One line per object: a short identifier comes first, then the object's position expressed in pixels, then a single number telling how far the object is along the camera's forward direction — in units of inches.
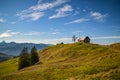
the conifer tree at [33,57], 1969.2
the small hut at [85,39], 3099.7
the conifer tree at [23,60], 1825.5
